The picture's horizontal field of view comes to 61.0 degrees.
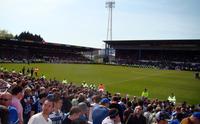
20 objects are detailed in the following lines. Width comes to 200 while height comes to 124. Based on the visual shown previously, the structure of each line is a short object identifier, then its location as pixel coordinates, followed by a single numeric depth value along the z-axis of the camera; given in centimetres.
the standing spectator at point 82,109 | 305
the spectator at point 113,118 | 362
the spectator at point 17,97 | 370
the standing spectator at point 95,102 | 478
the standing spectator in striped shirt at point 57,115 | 362
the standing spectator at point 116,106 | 437
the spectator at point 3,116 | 241
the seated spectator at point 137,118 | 426
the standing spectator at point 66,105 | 556
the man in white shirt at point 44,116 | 303
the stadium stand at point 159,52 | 4843
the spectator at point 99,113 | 420
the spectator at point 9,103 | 300
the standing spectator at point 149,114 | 532
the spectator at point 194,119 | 369
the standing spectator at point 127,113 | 447
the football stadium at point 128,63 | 2210
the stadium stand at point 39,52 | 4310
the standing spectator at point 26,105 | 462
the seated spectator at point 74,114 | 307
